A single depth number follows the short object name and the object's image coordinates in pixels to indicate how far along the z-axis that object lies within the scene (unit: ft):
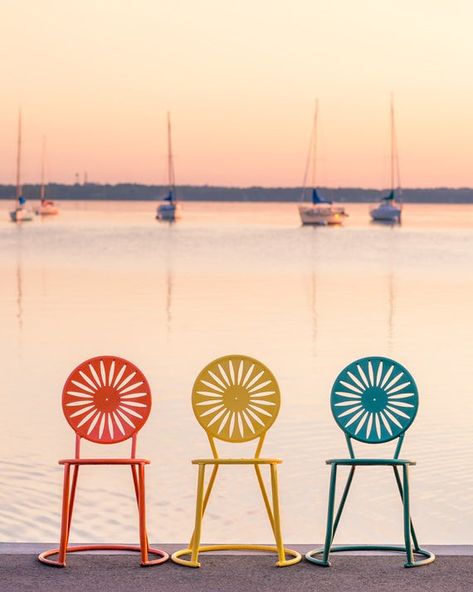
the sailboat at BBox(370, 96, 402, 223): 311.88
